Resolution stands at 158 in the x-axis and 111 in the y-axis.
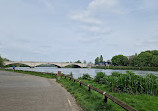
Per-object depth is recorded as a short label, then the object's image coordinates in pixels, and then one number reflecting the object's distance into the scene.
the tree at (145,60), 66.97
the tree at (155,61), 60.19
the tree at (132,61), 79.83
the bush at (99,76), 12.35
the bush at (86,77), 16.31
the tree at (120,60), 87.83
